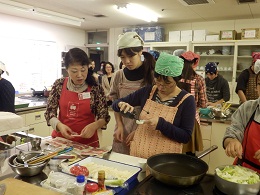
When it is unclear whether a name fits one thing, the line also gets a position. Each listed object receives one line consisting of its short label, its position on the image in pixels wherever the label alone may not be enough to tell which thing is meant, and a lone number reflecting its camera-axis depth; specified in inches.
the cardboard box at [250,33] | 187.2
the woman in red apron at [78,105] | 68.1
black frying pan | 40.6
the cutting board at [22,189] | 39.3
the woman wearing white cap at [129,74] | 64.8
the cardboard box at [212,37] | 200.7
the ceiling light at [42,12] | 150.2
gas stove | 39.9
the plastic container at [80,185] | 37.4
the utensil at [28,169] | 44.8
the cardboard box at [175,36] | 214.8
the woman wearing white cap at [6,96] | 86.7
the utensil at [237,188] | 36.9
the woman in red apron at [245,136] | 47.6
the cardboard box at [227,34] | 195.7
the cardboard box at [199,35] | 205.0
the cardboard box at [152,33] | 225.8
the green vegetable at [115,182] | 40.6
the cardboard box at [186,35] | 209.3
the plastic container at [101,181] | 39.0
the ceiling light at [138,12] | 165.8
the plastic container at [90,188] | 37.8
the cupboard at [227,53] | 197.5
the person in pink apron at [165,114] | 52.6
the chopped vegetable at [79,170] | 43.5
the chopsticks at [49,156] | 47.4
